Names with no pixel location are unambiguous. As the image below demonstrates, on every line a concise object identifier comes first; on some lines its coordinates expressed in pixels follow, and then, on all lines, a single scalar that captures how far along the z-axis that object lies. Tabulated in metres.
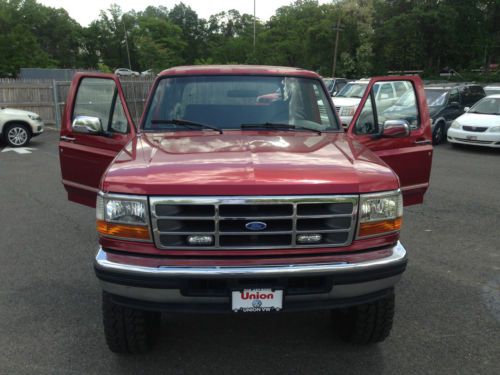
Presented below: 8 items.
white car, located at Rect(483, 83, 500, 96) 19.80
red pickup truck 2.81
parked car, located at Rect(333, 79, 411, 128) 13.28
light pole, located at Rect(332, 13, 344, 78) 43.91
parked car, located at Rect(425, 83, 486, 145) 15.22
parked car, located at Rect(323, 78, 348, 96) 22.28
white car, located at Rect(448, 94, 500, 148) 13.24
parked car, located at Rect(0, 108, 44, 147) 13.94
